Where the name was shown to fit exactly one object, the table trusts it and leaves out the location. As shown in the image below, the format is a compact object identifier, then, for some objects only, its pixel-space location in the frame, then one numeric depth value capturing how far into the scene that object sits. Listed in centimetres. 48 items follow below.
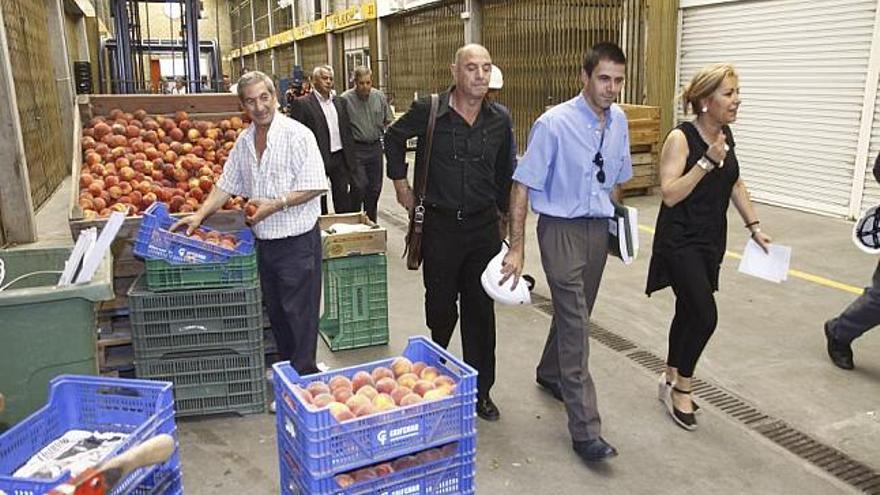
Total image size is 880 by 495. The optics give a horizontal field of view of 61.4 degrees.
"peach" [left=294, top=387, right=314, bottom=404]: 204
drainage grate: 306
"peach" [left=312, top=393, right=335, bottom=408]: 204
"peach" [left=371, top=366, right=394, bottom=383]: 229
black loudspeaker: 935
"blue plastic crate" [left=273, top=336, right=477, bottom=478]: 190
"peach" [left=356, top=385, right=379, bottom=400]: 212
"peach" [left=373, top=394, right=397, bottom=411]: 203
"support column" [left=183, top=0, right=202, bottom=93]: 768
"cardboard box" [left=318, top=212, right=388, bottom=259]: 429
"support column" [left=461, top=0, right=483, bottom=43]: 1366
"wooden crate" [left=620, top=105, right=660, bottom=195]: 931
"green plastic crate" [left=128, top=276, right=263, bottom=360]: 344
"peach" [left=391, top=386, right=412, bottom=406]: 210
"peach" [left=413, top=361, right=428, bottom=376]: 231
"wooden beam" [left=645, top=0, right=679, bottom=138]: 959
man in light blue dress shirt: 308
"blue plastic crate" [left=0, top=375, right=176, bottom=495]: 203
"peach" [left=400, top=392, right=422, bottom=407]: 204
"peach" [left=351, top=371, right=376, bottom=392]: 223
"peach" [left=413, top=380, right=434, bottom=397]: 213
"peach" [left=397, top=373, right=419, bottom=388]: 219
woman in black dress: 311
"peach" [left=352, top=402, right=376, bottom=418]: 200
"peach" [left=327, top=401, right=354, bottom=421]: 198
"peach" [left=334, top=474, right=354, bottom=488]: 195
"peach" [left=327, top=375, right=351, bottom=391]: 220
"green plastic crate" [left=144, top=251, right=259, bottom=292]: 342
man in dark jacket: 633
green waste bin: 272
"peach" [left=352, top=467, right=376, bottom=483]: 198
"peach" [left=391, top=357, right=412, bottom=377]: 231
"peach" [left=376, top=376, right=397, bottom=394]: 219
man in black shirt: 333
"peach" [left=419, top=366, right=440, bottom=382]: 223
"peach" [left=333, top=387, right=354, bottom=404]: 211
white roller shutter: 768
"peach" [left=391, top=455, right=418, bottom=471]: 203
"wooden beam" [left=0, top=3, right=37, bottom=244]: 421
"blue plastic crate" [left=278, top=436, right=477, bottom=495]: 196
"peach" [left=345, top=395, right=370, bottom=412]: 203
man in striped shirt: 336
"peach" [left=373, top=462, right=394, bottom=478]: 200
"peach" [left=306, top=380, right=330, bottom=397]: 216
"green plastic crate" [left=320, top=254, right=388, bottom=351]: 436
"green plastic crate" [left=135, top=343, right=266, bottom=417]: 352
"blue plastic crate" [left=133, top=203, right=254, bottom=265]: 339
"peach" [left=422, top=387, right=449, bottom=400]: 205
